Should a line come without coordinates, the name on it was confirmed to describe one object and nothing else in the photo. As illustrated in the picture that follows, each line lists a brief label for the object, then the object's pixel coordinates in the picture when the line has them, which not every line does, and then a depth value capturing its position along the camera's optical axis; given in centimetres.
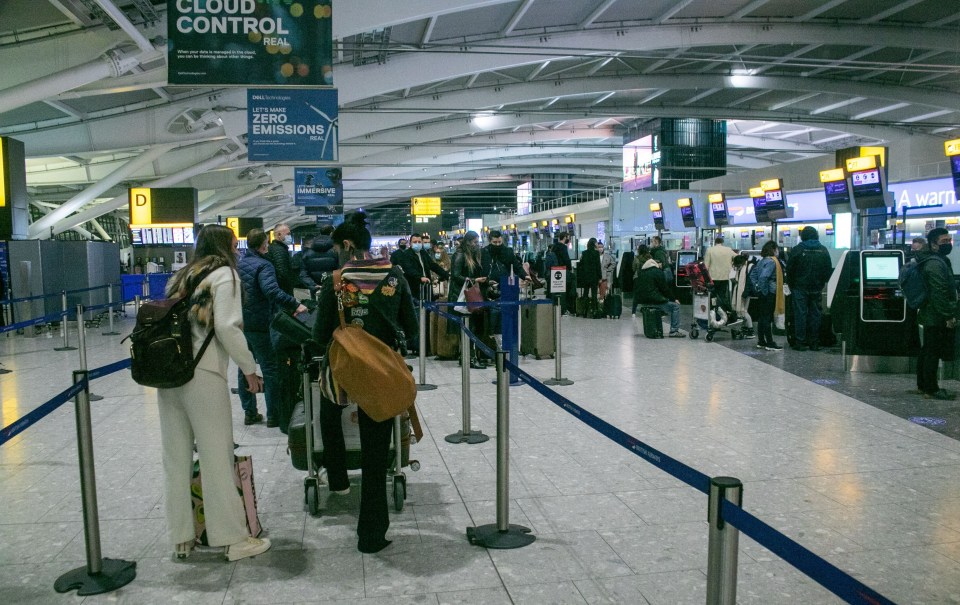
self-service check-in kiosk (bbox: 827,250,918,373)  871
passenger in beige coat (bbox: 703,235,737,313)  1412
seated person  1223
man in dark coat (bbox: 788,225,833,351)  1058
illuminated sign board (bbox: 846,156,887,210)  1227
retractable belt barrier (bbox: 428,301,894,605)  153
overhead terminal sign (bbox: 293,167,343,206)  1991
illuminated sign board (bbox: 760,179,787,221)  1858
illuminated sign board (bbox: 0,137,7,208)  1520
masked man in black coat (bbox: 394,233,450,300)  1068
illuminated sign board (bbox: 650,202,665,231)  2525
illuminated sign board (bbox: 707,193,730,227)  2311
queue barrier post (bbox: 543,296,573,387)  809
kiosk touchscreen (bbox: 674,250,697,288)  1828
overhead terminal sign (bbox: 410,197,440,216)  3744
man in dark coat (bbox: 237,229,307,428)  606
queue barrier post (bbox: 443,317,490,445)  552
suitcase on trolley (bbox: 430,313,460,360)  1014
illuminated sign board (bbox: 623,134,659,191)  3677
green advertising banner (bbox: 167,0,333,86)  722
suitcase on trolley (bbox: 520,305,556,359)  1033
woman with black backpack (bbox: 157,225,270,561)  353
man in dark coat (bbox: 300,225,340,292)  801
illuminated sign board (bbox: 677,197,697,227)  2536
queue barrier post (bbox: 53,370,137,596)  330
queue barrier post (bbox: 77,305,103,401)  747
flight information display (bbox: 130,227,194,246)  3070
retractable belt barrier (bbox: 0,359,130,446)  286
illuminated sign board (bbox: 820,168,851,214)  1289
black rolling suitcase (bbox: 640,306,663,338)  1239
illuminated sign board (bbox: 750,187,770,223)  1895
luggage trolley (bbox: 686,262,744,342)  1221
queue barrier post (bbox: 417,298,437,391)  807
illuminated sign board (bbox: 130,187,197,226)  2645
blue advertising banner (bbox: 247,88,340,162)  1038
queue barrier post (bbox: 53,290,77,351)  1195
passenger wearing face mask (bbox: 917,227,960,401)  700
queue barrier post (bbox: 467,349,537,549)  371
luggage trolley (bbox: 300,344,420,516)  420
